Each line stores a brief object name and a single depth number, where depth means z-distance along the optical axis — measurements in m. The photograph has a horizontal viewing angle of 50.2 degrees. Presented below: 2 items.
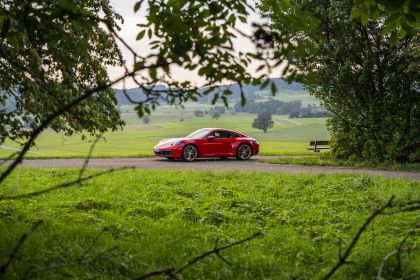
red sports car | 20.22
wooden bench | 27.16
